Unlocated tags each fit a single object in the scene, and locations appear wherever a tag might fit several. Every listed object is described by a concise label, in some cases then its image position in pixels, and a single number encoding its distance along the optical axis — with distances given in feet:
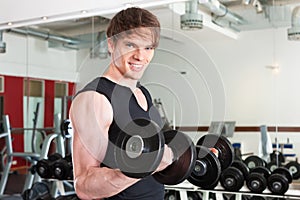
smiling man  3.49
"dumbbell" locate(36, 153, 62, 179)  12.41
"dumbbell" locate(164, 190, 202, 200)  12.26
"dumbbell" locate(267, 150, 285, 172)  11.42
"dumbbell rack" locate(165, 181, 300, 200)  9.69
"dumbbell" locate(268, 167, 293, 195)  9.68
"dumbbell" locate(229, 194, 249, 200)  11.89
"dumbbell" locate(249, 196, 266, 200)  11.51
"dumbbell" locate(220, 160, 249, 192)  10.01
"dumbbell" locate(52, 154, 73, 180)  11.96
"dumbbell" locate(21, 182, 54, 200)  13.81
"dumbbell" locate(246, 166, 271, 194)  9.83
